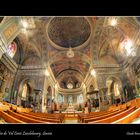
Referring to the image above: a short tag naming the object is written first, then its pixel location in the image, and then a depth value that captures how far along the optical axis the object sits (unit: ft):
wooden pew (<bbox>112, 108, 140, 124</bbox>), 6.48
